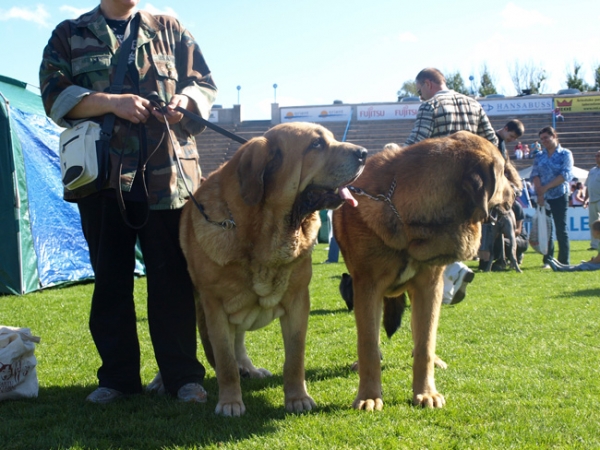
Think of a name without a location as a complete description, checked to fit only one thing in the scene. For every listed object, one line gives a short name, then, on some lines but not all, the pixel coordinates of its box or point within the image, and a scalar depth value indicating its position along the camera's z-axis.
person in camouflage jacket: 3.32
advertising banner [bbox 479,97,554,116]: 36.66
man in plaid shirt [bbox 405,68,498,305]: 4.72
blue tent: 7.88
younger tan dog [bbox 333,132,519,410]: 3.14
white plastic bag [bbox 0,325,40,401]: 3.34
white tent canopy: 20.45
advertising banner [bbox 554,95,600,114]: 37.75
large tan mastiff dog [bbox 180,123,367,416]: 3.04
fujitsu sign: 37.59
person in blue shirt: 9.64
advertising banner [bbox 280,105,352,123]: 36.81
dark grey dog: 9.82
